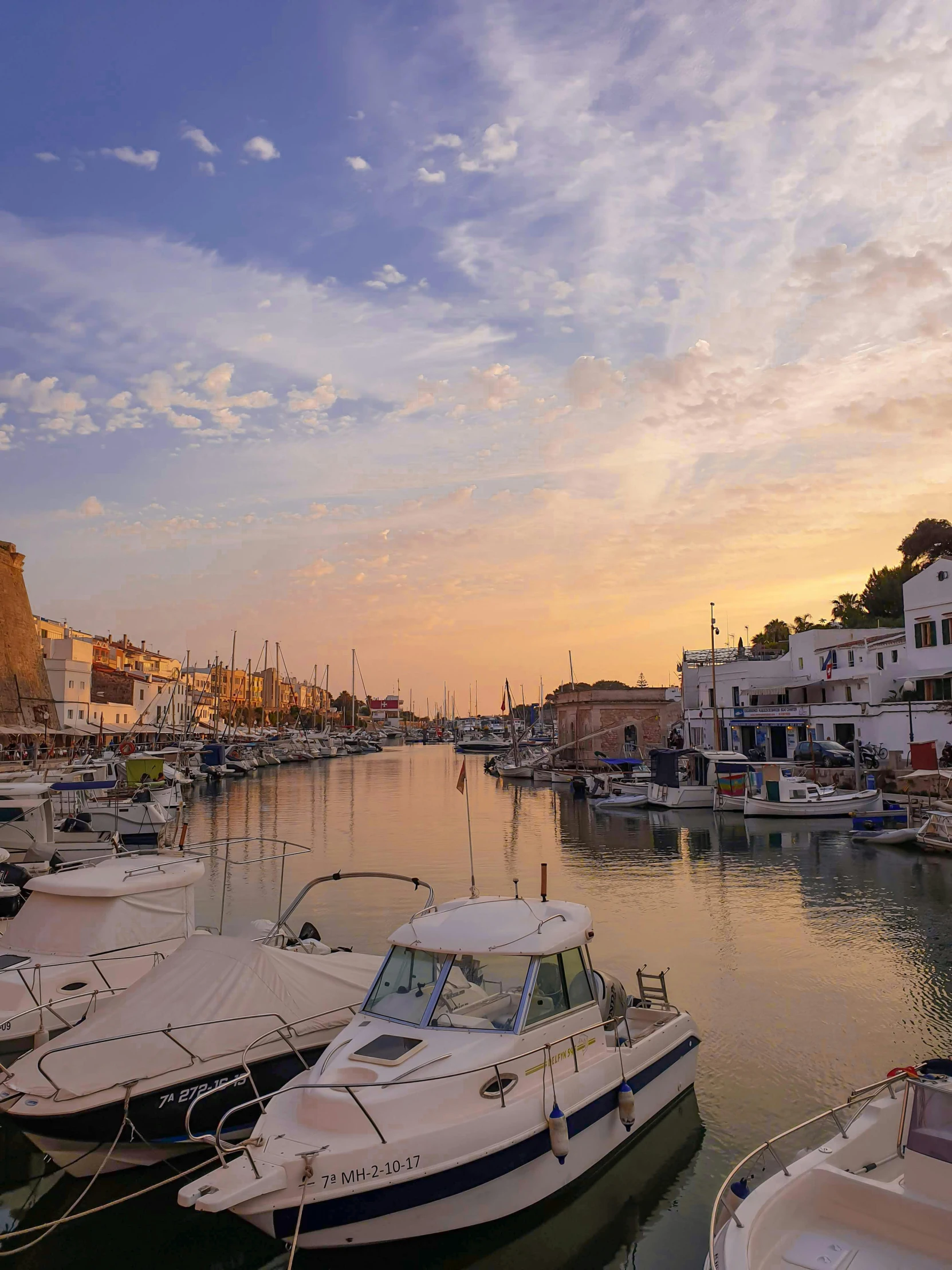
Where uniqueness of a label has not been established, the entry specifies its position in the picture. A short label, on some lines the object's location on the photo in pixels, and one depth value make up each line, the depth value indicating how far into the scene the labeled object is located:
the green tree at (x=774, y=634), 93.69
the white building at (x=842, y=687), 45.03
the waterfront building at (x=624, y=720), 80.31
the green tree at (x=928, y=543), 74.69
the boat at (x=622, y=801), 49.88
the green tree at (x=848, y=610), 78.38
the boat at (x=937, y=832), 30.34
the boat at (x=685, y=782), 47.38
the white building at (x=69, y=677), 76.19
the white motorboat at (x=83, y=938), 11.45
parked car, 48.44
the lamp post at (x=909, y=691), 46.50
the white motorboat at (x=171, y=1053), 8.80
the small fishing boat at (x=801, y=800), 39.34
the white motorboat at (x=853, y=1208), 5.95
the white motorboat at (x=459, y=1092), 6.97
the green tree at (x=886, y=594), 76.62
